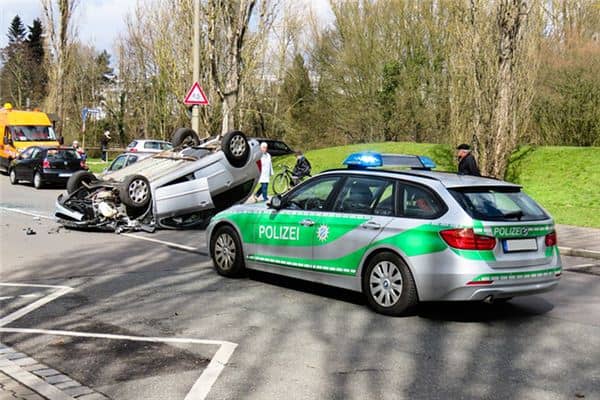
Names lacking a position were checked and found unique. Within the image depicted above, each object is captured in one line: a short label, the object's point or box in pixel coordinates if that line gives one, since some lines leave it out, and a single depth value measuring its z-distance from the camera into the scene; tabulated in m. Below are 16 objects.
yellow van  31.72
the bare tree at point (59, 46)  39.34
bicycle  24.31
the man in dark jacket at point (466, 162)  13.38
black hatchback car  25.30
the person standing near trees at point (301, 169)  22.77
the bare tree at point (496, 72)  18.47
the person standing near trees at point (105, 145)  41.53
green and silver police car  6.82
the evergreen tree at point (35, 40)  80.81
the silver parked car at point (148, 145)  33.31
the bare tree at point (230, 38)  25.61
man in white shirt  20.31
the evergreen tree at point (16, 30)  93.00
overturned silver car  13.81
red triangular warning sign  19.05
